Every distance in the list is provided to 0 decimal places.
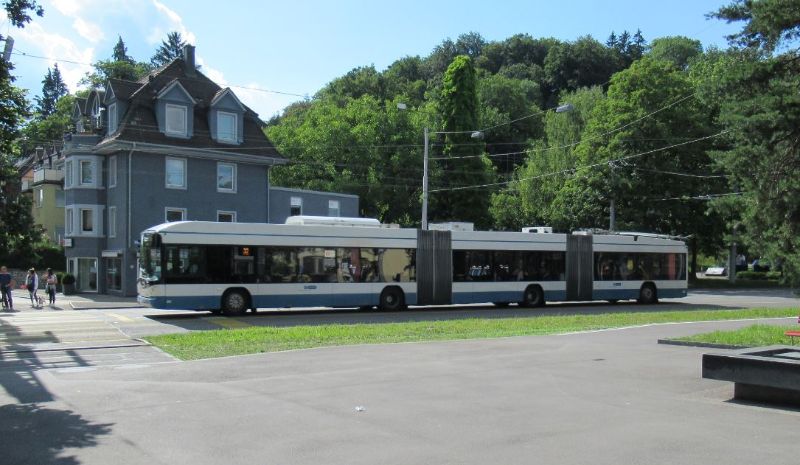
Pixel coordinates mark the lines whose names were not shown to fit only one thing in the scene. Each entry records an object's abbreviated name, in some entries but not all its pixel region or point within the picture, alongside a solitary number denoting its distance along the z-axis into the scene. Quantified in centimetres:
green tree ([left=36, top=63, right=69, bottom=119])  11529
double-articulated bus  2286
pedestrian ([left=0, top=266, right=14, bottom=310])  2941
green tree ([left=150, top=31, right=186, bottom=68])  9750
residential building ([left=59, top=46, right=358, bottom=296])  3844
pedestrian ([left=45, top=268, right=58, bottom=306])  3183
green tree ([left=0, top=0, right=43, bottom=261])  1057
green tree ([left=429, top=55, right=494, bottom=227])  5684
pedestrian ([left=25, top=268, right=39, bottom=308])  3116
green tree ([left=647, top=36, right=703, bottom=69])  9275
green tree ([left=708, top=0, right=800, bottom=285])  1466
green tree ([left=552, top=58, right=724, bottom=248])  4884
